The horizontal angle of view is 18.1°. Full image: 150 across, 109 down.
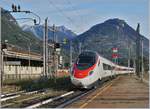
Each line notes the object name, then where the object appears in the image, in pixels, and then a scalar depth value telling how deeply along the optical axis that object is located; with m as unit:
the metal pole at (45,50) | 46.59
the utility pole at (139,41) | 80.44
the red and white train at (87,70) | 34.75
